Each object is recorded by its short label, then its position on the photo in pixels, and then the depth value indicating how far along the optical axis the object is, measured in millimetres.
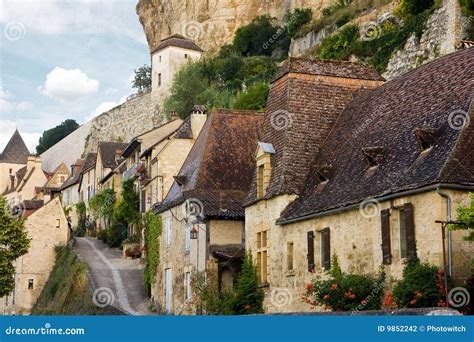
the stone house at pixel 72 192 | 68250
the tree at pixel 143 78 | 106500
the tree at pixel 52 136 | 115625
